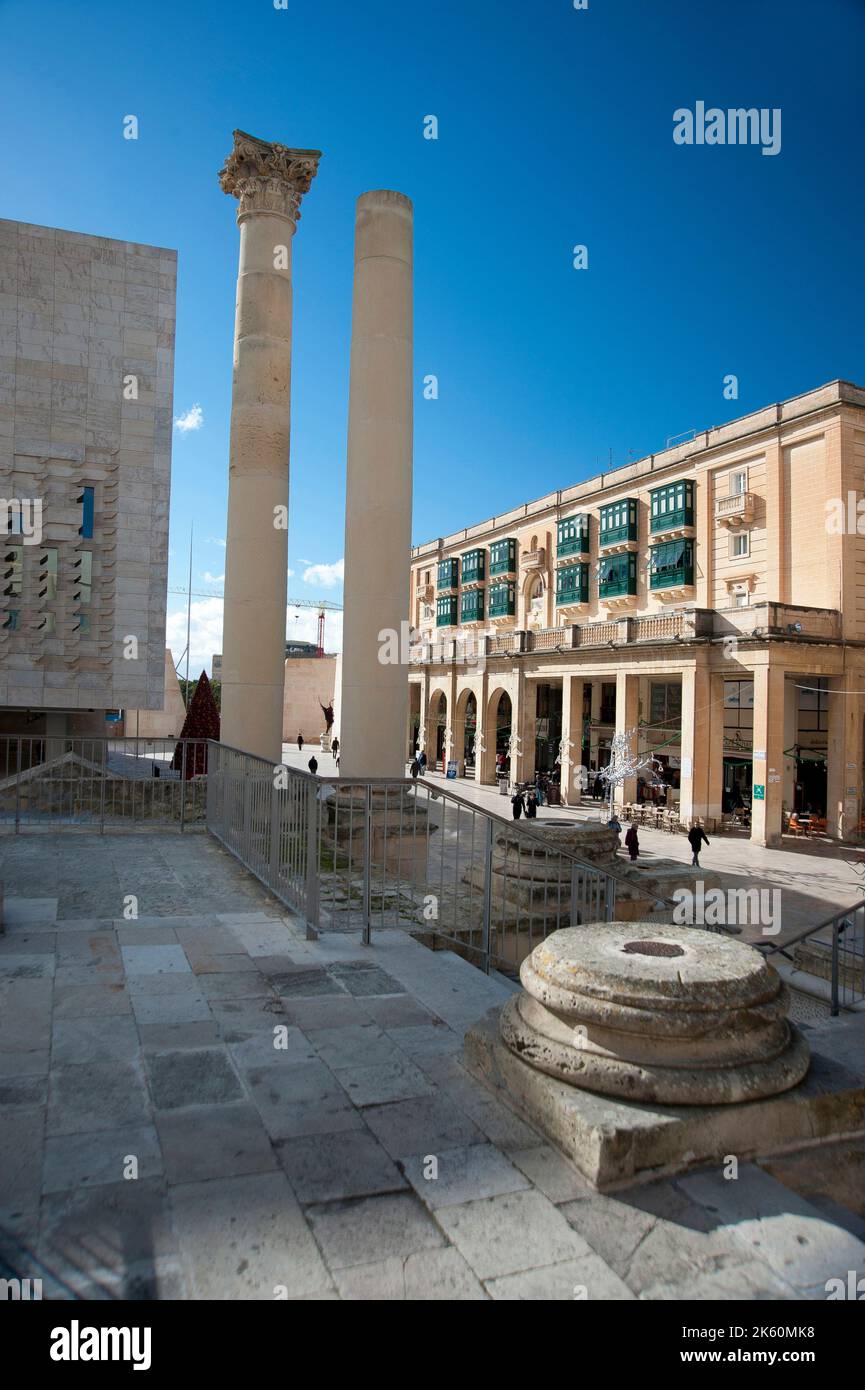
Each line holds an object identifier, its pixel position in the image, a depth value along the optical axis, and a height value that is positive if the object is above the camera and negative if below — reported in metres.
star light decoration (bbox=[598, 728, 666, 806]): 30.55 -2.09
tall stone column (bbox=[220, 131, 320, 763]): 13.91 +4.21
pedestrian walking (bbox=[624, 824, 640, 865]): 20.58 -3.36
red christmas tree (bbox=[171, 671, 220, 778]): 22.25 -0.42
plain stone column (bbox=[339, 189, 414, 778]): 12.09 +3.22
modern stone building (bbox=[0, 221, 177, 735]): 21.66 +6.28
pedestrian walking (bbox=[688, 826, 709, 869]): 21.56 -3.35
